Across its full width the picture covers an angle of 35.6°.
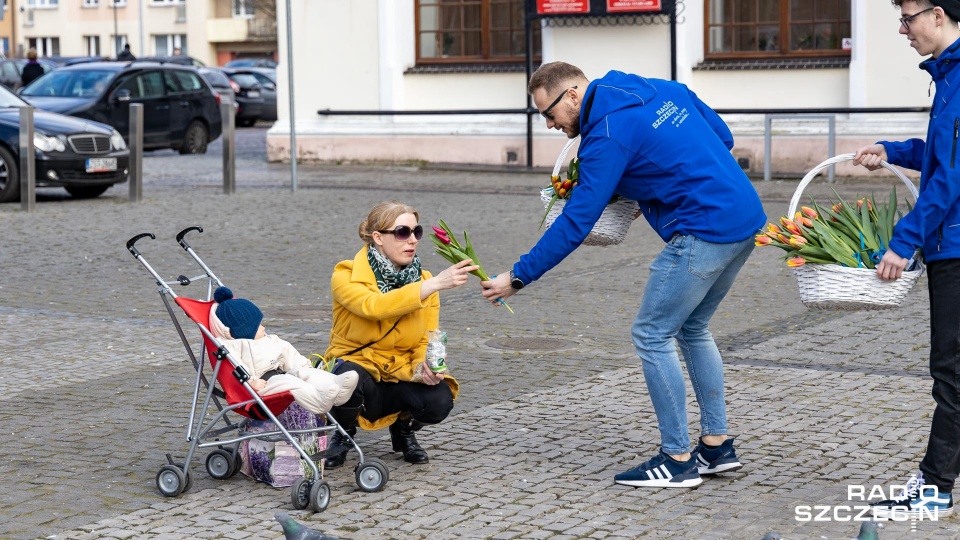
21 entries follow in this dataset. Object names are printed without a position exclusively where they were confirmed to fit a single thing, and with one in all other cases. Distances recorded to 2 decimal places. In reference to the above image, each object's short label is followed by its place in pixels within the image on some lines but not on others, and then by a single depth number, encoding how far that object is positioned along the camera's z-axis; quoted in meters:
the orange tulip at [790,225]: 5.50
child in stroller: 5.59
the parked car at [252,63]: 51.94
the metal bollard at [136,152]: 17.56
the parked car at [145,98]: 24.97
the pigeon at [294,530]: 4.15
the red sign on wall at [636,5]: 21.55
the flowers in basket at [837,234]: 5.28
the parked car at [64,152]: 17.28
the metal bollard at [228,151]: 18.92
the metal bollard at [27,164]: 16.41
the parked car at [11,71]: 41.30
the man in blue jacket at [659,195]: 5.40
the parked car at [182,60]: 45.16
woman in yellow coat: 5.85
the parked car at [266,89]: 37.03
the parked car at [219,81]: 34.27
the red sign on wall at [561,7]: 22.03
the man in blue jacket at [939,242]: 4.91
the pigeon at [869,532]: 4.00
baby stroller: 5.45
